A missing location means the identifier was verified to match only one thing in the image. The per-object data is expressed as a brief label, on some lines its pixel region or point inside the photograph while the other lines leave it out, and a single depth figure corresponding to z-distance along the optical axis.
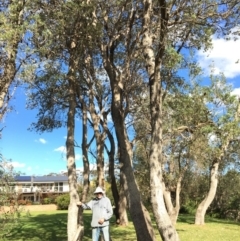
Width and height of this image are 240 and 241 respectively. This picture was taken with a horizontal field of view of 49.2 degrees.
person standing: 7.37
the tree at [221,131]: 14.91
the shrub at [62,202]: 35.58
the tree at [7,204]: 6.85
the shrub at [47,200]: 42.68
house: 57.94
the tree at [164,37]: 7.67
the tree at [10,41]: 8.81
